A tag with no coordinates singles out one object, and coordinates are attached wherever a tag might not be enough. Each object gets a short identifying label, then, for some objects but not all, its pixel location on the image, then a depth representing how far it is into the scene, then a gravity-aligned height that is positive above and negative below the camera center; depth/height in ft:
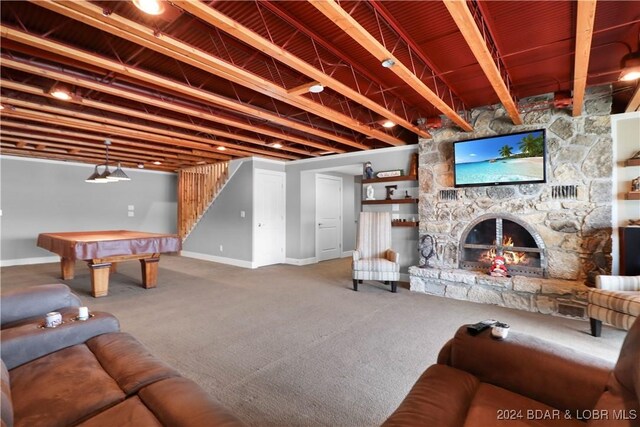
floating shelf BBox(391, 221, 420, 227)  16.70 -0.39
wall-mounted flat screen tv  12.80 +2.56
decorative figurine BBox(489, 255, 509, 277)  13.29 -2.26
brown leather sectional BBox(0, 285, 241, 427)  3.54 -2.34
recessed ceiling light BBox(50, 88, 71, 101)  9.99 +4.13
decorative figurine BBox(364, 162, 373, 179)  18.48 +2.81
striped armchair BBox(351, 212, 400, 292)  15.23 -1.63
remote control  5.10 -1.90
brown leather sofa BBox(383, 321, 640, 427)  3.43 -2.38
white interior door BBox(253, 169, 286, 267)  22.04 -0.08
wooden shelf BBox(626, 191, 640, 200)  10.91 +0.79
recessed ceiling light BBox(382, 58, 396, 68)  7.98 +4.13
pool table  13.76 -1.60
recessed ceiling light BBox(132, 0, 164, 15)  5.64 +4.01
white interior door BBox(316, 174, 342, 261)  23.98 -0.01
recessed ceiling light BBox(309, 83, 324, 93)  9.65 +4.21
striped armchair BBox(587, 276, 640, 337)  8.55 -2.51
